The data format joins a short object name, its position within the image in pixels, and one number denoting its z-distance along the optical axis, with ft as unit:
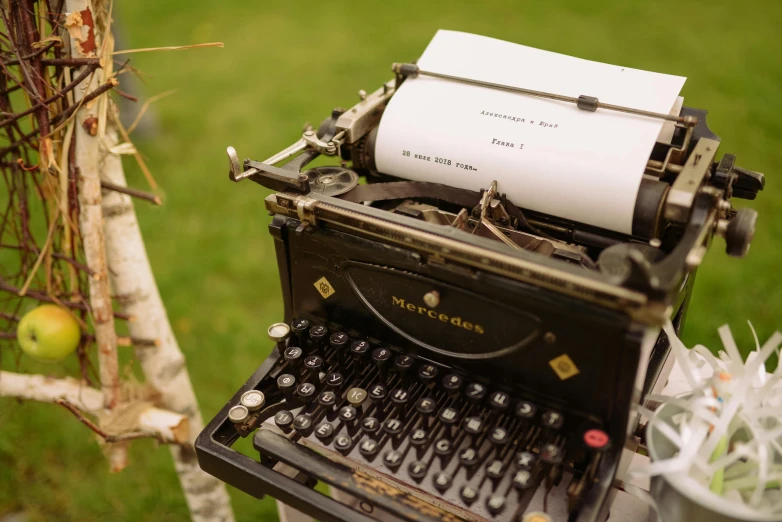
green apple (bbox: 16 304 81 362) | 3.61
